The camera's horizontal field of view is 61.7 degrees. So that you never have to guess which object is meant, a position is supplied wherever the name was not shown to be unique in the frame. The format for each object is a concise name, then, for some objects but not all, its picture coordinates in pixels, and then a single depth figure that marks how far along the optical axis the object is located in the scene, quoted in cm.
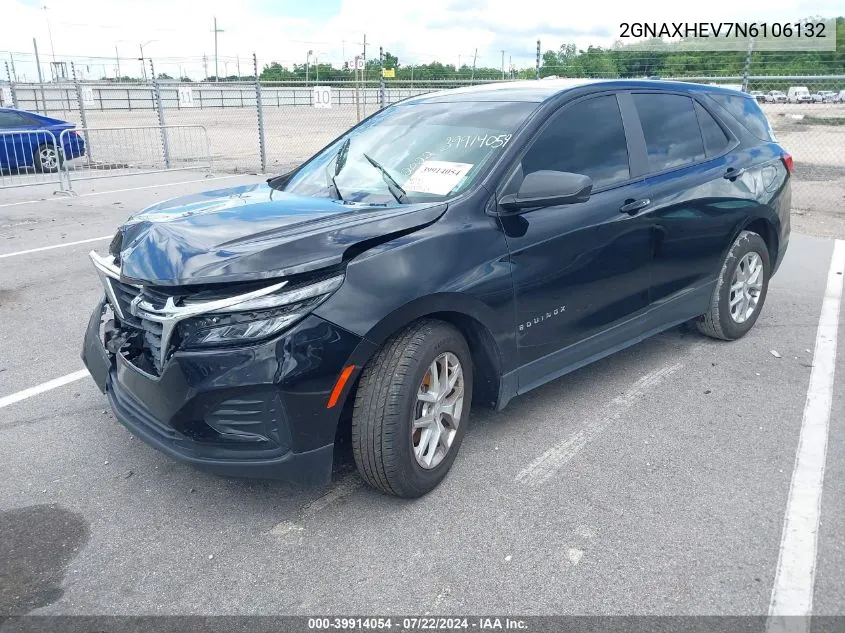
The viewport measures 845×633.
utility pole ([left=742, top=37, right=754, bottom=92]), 1267
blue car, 1410
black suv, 267
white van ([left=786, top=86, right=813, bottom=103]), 2573
